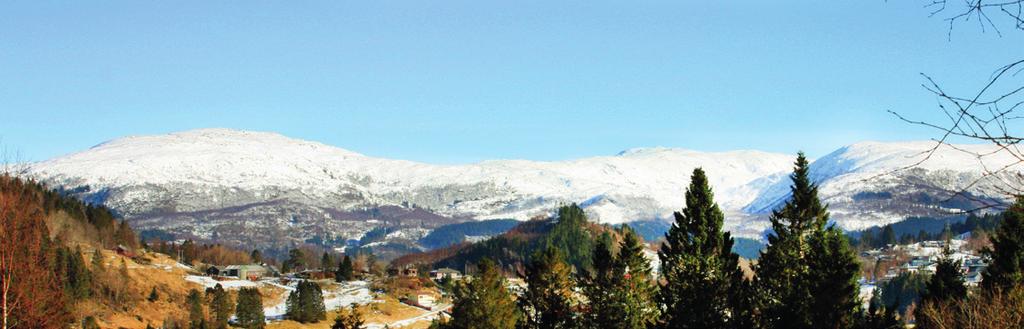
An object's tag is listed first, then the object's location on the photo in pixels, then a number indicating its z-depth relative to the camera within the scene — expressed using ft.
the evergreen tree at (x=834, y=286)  134.21
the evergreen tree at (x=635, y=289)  155.74
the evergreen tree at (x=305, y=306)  378.73
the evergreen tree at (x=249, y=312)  345.10
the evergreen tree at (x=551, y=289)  165.99
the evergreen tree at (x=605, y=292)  156.35
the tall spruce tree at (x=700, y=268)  146.51
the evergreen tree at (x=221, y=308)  342.01
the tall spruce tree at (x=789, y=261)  137.89
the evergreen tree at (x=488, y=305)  177.47
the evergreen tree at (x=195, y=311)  314.06
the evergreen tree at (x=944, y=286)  149.48
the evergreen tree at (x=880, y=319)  151.10
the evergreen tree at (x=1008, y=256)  128.48
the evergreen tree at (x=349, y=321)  205.67
